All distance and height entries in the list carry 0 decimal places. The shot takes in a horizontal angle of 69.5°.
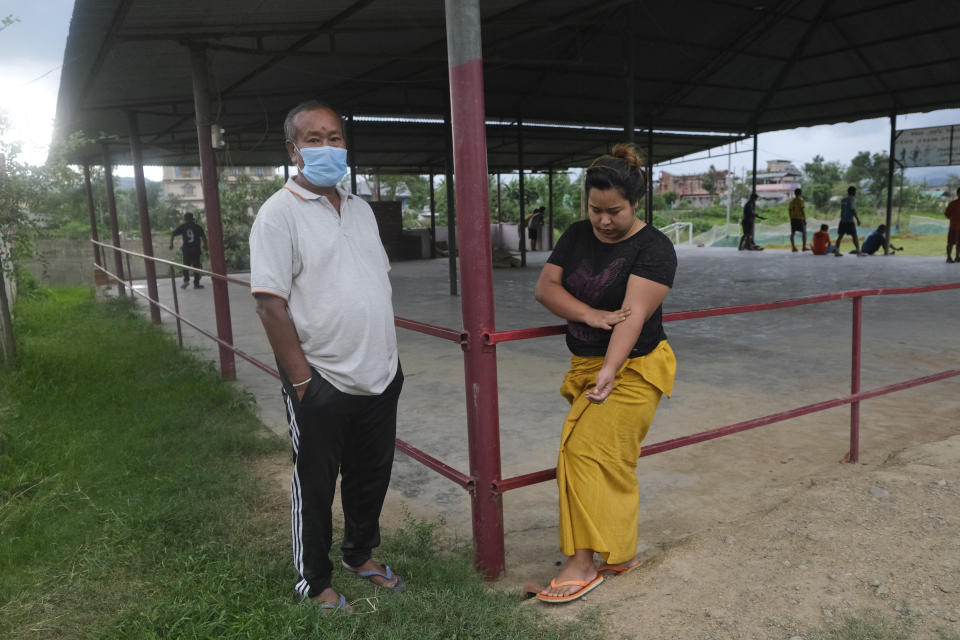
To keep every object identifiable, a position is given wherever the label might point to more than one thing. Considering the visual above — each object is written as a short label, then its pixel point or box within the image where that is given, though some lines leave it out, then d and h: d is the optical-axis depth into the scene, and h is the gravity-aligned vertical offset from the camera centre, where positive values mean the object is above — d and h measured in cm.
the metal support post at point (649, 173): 1392 +74
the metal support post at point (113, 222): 1133 +20
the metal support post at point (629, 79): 866 +169
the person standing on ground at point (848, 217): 1471 -32
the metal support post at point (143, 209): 895 +32
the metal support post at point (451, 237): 1018 -27
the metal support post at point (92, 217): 1376 +37
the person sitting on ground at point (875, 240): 1577 -89
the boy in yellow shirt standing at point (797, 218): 1625 -34
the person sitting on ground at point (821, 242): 1606 -90
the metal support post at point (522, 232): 1501 -37
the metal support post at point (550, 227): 2098 -39
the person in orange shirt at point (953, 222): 1273 -46
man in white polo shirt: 190 -27
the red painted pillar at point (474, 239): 214 -7
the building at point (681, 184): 8112 +297
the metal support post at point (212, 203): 578 +23
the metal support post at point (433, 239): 2073 -59
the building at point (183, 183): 7244 +513
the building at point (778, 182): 7046 +257
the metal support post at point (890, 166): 1533 +76
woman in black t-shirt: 209 -45
